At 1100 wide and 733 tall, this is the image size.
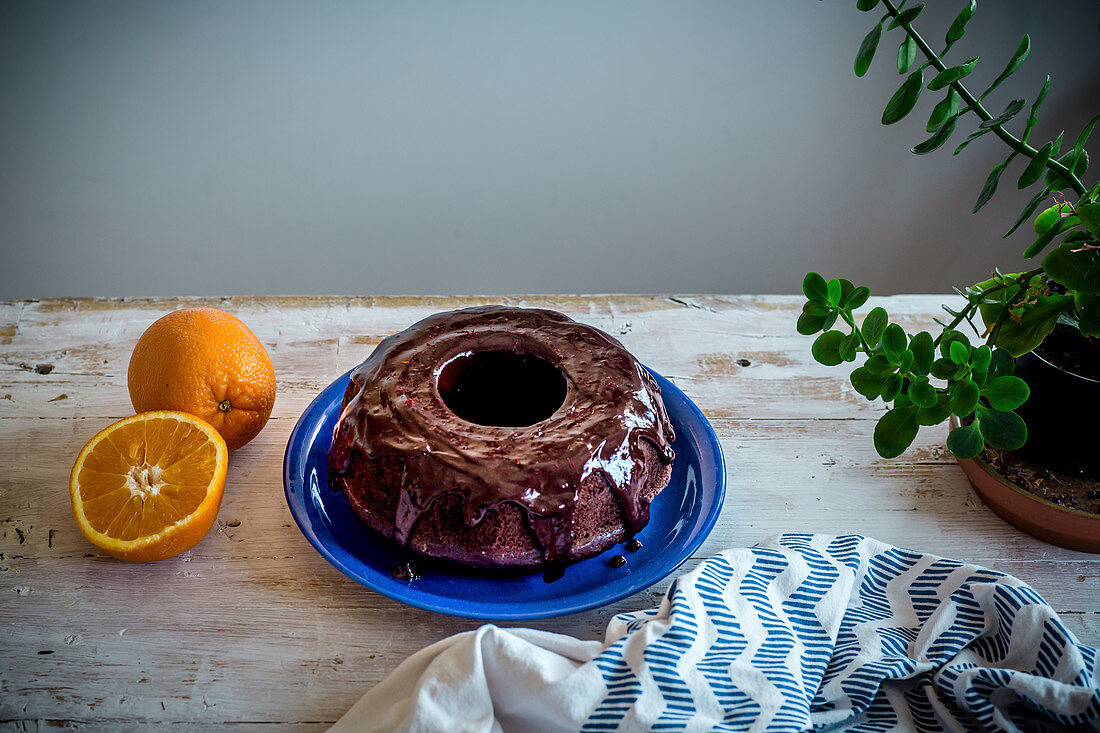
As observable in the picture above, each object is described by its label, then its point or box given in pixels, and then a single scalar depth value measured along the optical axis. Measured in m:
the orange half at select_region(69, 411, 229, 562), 0.85
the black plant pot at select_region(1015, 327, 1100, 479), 0.85
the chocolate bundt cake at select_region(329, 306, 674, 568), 0.83
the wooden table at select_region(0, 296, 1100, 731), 0.77
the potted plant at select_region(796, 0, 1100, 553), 0.76
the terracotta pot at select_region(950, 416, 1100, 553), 0.91
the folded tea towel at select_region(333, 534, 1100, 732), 0.68
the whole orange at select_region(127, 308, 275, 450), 0.96
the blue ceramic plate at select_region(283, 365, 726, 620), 0.80
